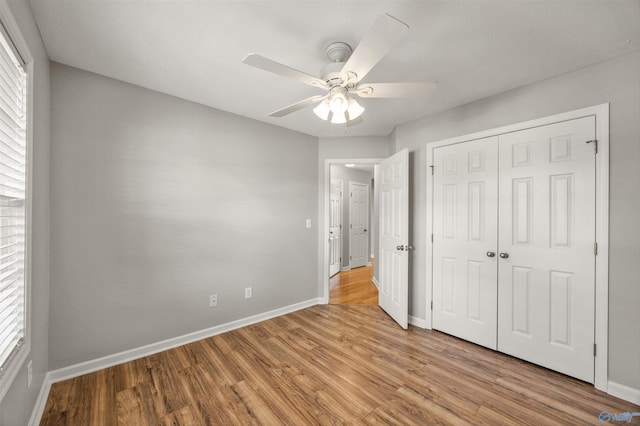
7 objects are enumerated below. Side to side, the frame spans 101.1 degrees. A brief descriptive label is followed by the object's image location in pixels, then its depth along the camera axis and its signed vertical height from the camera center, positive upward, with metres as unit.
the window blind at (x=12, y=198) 1.19 +0.06
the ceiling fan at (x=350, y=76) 1.16 +0.78
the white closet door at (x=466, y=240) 2.52 -0.28
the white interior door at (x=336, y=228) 5.55 -0.33
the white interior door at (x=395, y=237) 2.97 -0.30
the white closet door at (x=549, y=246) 2.03 -0.28
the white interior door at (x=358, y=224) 6.14 -0.28
